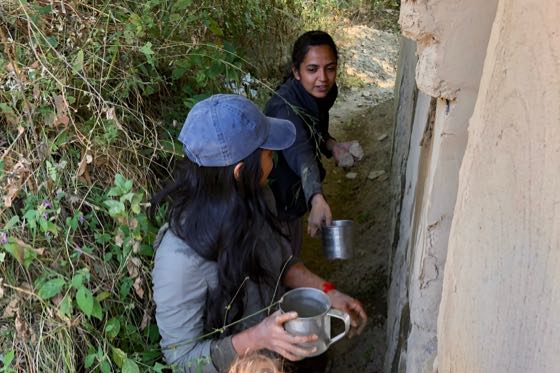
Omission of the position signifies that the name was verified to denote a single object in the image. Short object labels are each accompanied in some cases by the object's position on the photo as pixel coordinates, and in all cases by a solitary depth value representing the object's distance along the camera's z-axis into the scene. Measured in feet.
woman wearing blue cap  4.87
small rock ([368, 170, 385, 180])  13.23
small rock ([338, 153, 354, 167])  9.61
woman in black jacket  7.86
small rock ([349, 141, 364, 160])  10.08
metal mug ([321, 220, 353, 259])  7.32
